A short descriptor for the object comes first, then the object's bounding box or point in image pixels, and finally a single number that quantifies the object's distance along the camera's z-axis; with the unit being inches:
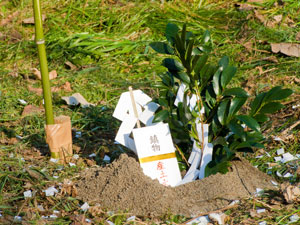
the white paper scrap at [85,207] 162.7
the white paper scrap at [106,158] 202.2
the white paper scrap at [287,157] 194.9
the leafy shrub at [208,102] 166.4
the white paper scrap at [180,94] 177.2
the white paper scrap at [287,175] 183.2
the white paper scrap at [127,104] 182.6
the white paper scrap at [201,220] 155.0
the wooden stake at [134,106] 181.2
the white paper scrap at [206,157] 175.3
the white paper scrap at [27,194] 168.4
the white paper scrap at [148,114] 181.4
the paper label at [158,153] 173.8
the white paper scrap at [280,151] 200.1
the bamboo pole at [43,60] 180.4
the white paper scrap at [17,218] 154.3
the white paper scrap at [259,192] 169.0
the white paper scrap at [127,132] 180.8
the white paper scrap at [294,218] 154.2
